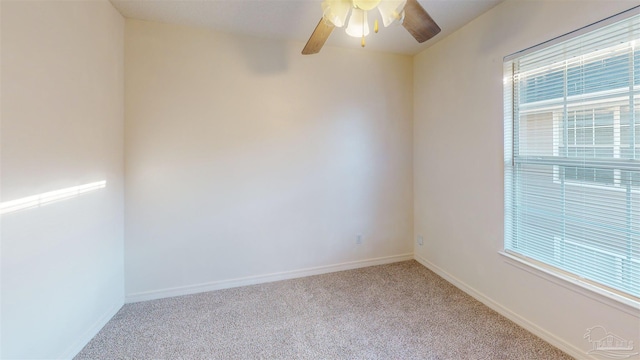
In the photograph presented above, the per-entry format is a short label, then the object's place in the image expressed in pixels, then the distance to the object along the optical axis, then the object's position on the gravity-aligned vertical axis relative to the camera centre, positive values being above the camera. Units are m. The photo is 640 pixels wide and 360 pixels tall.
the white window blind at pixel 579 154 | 1.43 +0.15
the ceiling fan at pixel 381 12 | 1.35 +0.94
